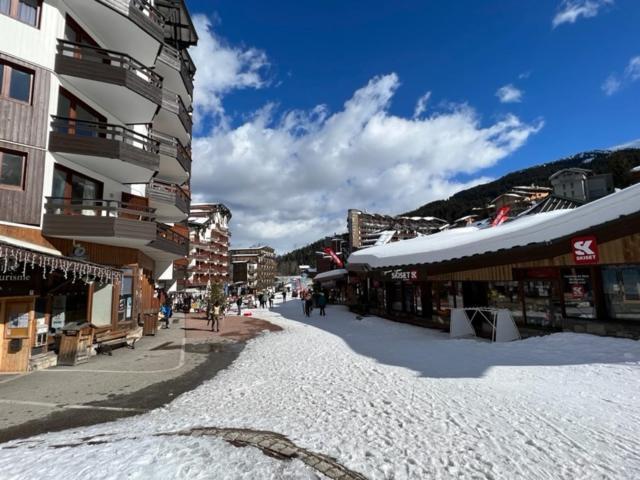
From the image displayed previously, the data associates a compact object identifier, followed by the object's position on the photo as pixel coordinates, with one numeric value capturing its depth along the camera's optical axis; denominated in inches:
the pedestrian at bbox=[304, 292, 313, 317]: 1106.1
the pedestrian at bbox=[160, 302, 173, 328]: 928.0
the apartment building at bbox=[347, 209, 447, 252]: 2362.2
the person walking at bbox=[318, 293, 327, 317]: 1112.8
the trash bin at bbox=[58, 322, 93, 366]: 460.4
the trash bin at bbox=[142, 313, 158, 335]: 741.9
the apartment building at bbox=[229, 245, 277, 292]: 4933.6
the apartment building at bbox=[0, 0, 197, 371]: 465.4
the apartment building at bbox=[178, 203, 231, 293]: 2847.0
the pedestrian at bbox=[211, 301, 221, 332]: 813.2
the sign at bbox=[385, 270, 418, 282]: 774.2
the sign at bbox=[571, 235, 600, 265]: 440.5
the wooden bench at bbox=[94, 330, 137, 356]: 531.5
